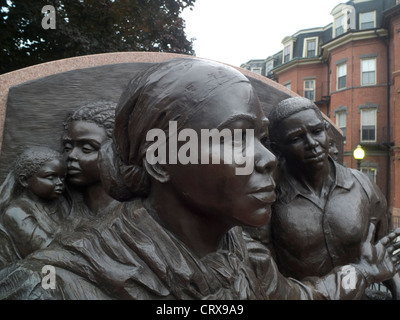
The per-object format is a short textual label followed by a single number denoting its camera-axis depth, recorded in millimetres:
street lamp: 11365
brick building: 18641
